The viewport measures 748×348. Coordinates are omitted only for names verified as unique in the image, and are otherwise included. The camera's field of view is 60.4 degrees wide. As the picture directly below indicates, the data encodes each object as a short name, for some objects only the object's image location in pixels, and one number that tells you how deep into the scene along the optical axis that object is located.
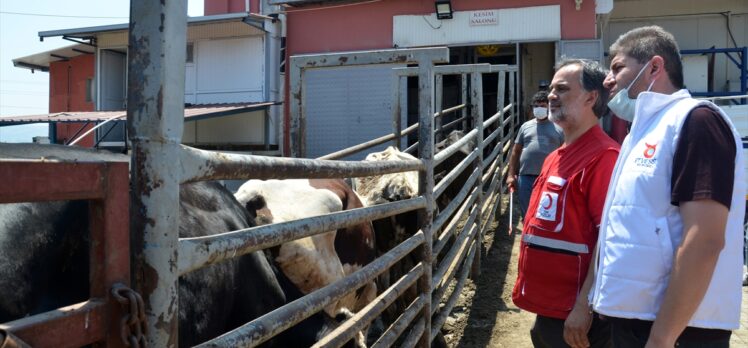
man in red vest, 2.63
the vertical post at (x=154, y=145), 1.33
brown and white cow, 3.25
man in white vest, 1.85
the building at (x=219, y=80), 14.42
